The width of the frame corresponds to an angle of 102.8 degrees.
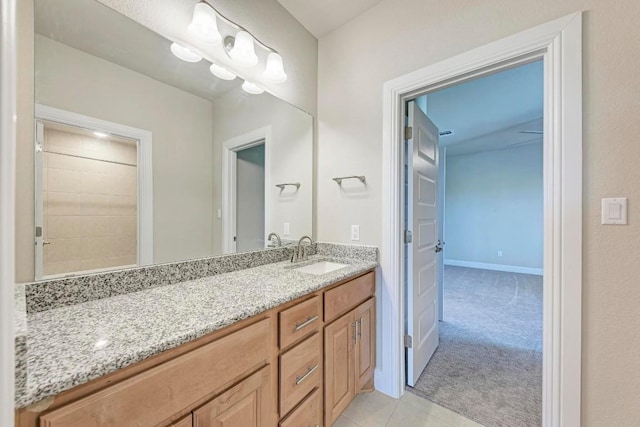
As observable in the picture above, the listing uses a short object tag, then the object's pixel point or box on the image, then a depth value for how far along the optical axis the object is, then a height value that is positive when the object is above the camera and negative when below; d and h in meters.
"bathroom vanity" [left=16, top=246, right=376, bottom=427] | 0.59 -0.42
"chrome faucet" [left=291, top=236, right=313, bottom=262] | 1.78 -0.29
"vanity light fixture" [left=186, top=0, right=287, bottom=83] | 1.27 +0.95
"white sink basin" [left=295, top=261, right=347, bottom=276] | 1.63 -0.37
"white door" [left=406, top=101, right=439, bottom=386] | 1.76 -0.22
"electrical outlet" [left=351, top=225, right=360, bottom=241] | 1.85 -0.14
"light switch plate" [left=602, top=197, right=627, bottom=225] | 1.05 +0.01
